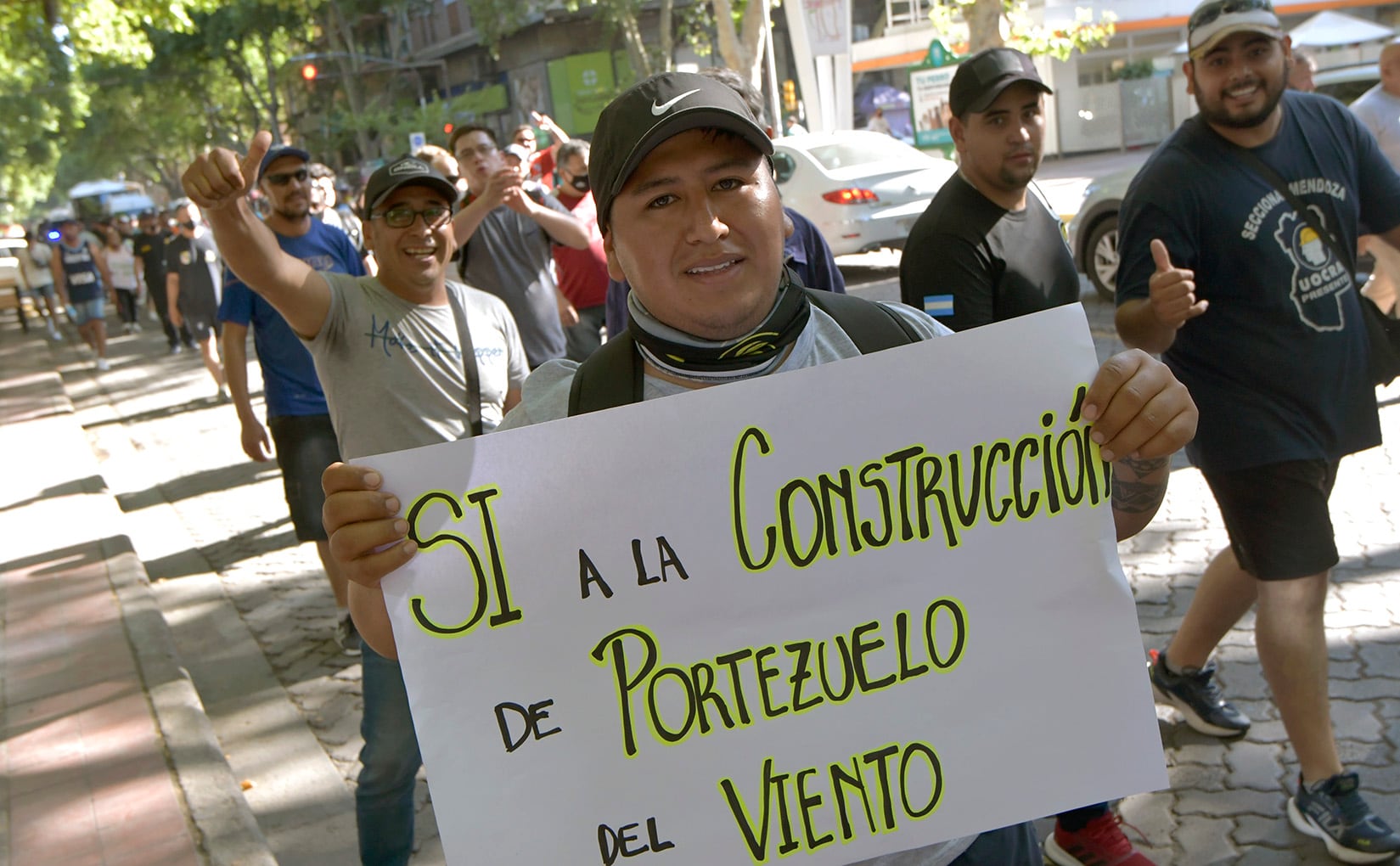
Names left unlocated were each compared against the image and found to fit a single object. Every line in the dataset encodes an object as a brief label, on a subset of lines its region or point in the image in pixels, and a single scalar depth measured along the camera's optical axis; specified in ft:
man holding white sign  5.64
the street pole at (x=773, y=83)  70.84
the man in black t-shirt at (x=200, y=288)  43.57
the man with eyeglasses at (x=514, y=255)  19.76
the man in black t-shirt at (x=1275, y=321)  10.46
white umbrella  81.92
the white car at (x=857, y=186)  45.98
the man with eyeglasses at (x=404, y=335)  12.21
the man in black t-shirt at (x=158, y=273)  63.10
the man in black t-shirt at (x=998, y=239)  10.64
